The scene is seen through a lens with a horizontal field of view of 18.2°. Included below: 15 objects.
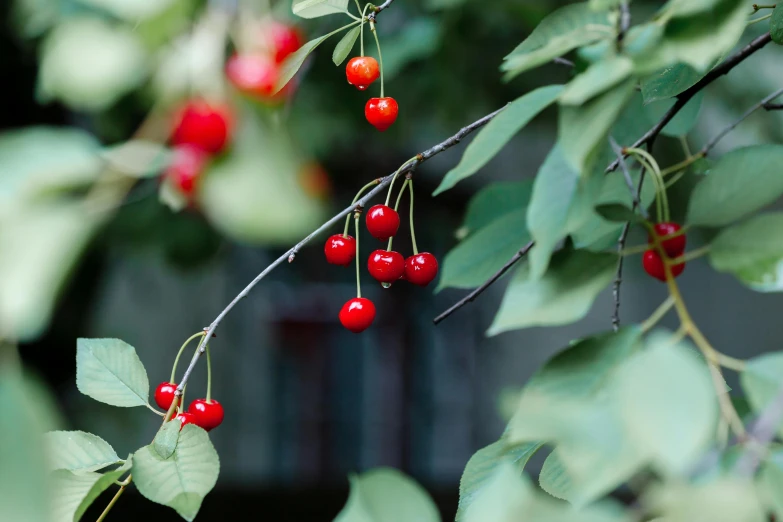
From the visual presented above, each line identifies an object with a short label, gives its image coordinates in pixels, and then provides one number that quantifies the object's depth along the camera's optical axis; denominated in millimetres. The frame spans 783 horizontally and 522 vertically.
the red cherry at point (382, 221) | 1170
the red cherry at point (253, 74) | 876
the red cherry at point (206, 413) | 1151
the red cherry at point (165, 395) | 1154
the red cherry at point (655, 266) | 1065
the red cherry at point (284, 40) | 1091
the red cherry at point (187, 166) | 866
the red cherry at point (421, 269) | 1196
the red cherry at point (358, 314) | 1204
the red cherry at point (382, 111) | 1192
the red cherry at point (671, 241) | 1051
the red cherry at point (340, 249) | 1184
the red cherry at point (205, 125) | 820
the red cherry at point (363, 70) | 1179
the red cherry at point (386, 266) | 1190
